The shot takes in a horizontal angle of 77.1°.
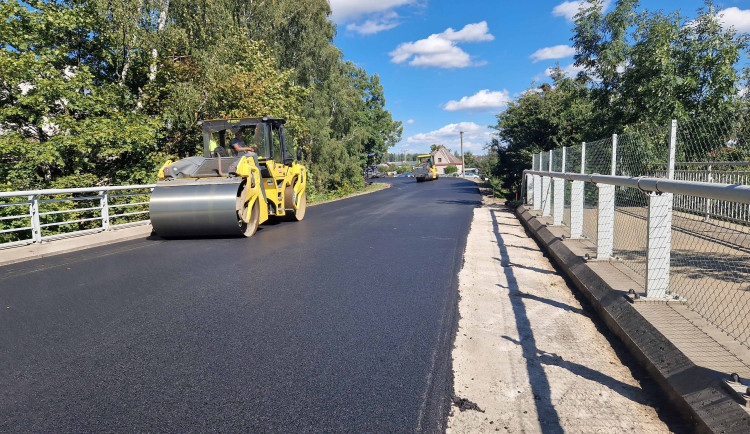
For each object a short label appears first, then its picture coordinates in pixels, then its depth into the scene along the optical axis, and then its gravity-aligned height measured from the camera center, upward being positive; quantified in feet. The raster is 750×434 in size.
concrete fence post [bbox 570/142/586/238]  23.48 -1.93
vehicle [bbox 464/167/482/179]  237.59 -1.98
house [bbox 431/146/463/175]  382.63 +9.91
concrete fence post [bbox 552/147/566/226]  30.01 -2.06
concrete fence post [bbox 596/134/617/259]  18.30 -2.11
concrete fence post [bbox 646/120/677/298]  12.73 -1.93
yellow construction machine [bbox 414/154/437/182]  163.22 +0.67
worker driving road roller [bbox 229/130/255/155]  37.99 +2.35
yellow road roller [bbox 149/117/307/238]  30.40 -0.74
